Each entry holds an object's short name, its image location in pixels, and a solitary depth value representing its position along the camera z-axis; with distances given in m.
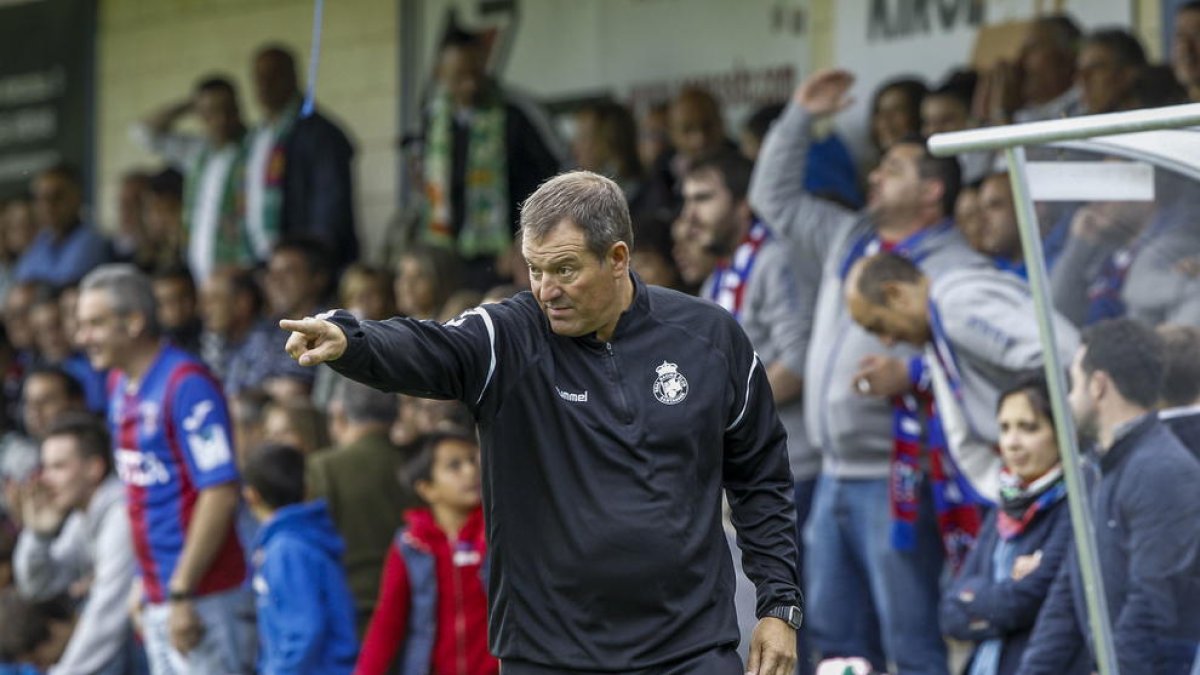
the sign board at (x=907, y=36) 19.30
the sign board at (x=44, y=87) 28.03
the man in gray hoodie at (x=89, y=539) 18.48
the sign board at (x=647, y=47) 21.22
